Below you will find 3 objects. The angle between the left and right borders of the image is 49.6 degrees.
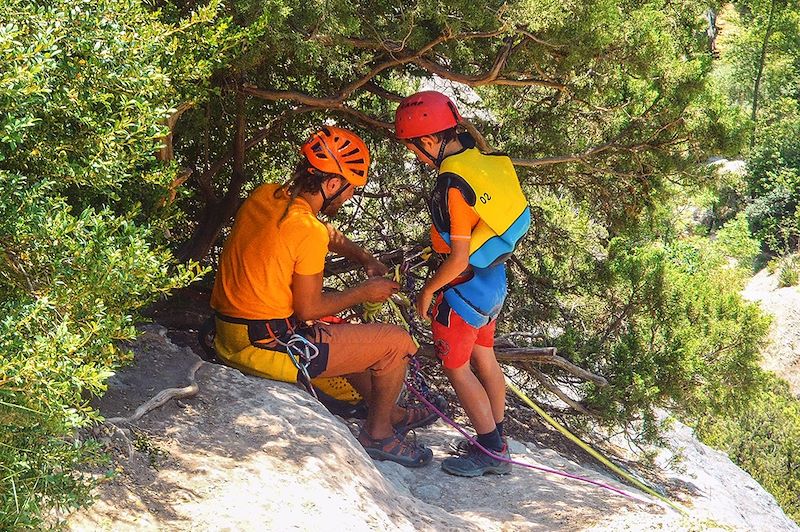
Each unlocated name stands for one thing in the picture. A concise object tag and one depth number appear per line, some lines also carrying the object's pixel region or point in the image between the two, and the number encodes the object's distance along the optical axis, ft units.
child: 16.35
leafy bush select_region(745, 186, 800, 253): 97.50
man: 15.75
